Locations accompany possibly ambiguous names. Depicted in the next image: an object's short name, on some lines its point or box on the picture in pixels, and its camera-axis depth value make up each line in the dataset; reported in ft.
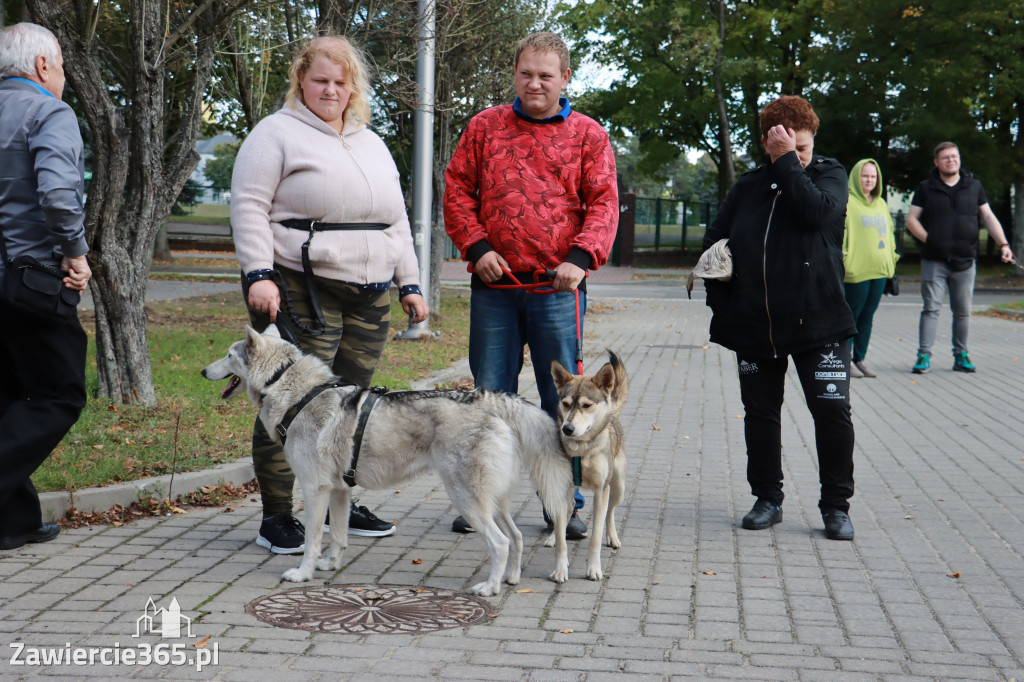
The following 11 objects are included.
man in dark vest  37.29
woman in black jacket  16.96
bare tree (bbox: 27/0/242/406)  23.73
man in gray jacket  14.65
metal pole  42.39
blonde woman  15.02
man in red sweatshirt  16.01
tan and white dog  14.34
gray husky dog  13.97
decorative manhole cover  12.91
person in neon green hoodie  34.50
